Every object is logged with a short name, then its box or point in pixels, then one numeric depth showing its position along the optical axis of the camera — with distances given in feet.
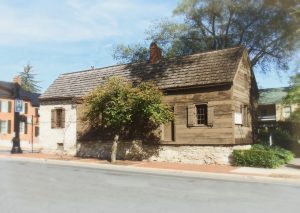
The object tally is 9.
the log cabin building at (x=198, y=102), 52.25
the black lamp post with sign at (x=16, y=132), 70.30
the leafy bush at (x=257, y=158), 47.85
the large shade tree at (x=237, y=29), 83.00
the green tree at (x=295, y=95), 75.19
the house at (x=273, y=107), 111.27
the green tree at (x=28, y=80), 225.82
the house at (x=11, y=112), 121.71
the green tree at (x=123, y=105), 52.15
